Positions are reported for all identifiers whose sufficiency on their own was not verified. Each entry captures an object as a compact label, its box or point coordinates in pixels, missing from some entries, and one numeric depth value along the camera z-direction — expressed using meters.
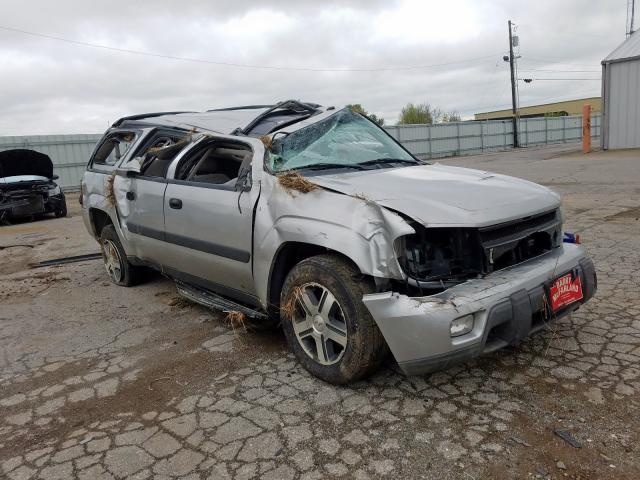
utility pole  38.26
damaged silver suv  2.69
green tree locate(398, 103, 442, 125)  60.12
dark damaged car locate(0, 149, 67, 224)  11.55
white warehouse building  20.52
